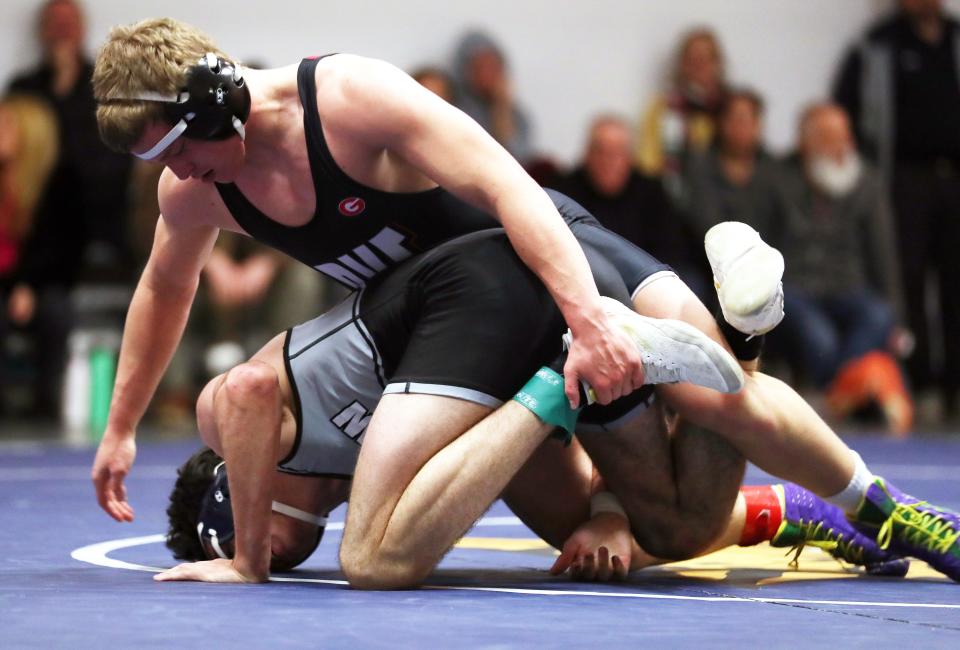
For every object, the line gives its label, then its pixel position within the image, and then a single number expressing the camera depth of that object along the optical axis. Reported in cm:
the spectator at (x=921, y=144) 1837
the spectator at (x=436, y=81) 1605
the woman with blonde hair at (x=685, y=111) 1800
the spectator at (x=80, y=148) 1611
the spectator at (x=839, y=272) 1641
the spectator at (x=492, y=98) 1741
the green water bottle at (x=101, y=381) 1597
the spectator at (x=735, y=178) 1697
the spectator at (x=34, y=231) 1587
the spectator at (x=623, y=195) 1630
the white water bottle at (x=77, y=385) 1595
